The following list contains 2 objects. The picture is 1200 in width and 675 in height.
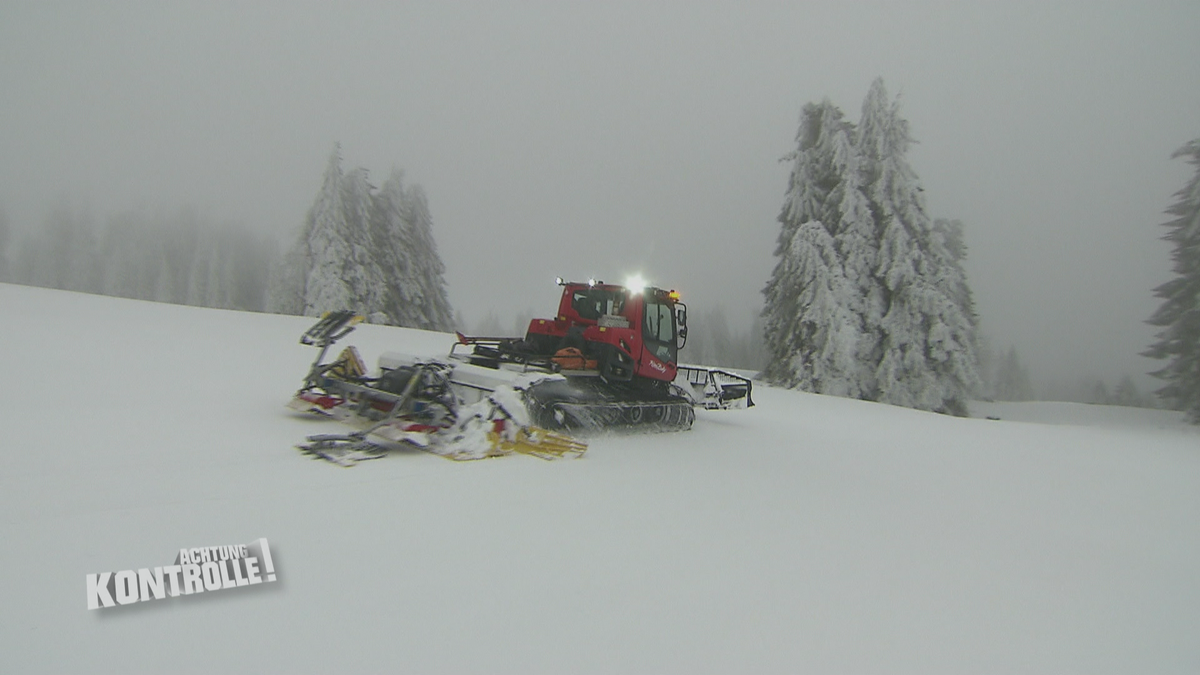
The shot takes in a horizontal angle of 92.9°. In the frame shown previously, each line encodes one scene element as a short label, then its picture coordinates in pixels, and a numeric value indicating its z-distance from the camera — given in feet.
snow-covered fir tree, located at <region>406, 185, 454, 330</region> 86.94
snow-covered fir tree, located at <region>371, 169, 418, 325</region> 82.23
